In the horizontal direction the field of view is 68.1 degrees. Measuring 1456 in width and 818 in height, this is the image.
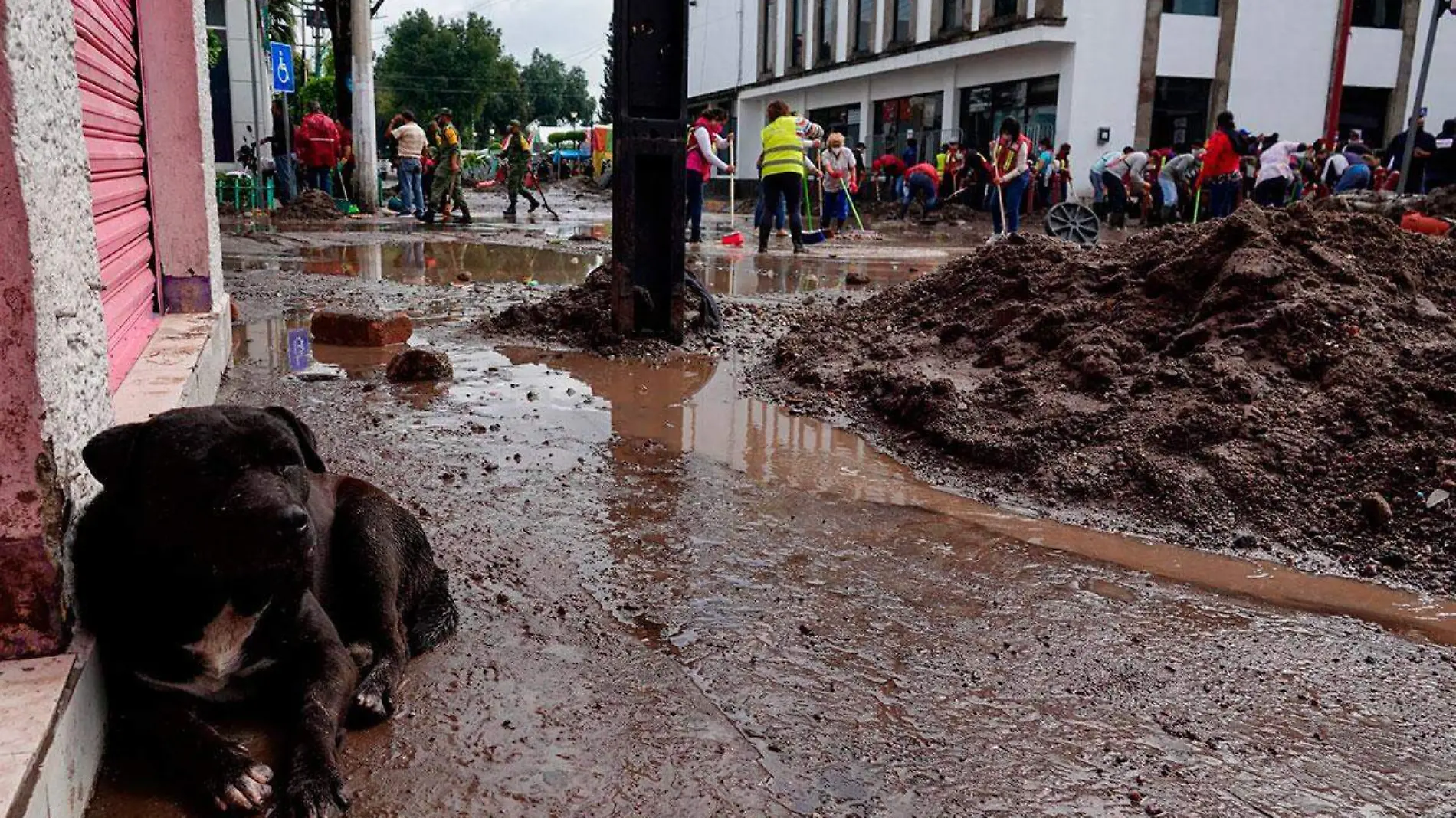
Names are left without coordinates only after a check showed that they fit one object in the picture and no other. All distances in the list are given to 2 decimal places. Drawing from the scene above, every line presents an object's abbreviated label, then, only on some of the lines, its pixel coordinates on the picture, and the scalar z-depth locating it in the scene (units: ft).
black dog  7.33
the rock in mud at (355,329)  24.41
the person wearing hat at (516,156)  69.15
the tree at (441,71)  197.16
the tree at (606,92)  223.69
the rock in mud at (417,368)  20.99
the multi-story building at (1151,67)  86.28
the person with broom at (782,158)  47.78
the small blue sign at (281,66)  68.54
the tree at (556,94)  267.39
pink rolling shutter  14.43
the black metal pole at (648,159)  24.18
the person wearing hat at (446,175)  63.93
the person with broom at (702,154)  50.49
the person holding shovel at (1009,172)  53.06
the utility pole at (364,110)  67.67
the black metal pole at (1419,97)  49.06
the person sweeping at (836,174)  66.44
